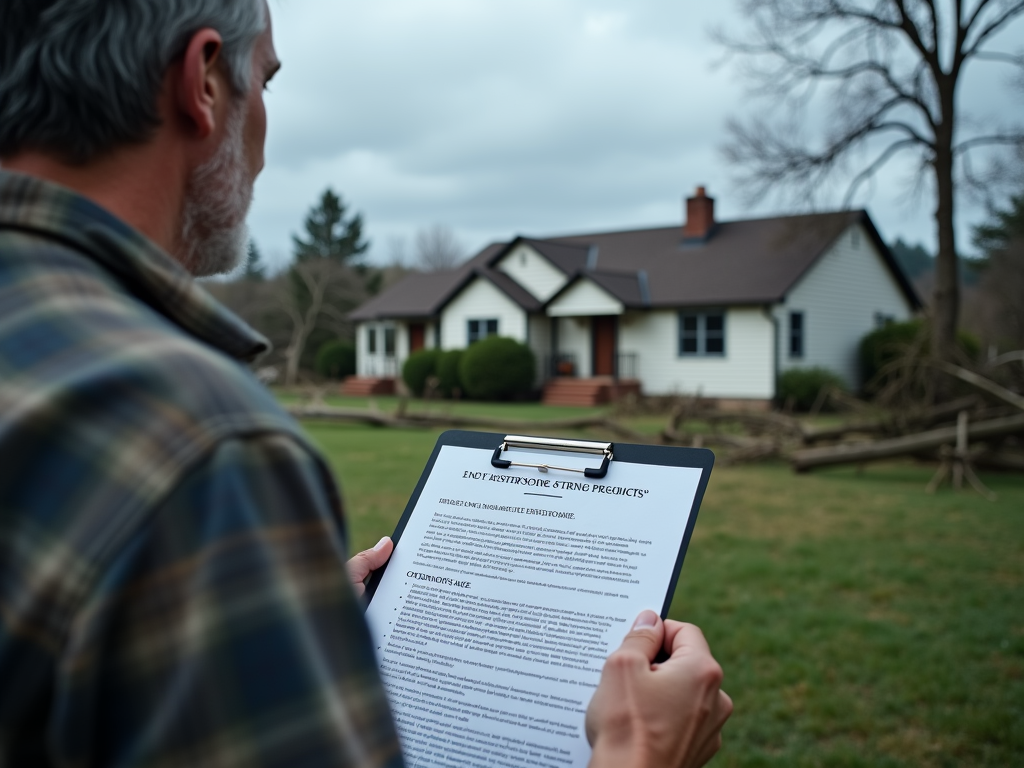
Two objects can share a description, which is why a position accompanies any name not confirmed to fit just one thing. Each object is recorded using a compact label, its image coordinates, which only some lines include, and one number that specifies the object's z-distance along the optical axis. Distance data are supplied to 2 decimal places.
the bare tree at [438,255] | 77.62
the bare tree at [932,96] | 19.38
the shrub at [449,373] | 31.50
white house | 26.84
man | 0.84
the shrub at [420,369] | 32.81
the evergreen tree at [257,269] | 66.19
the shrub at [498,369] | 29.36
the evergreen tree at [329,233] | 64.81
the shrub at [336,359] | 43.72
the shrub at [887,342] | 27.28
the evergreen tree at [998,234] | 47.78
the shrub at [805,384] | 25.30
